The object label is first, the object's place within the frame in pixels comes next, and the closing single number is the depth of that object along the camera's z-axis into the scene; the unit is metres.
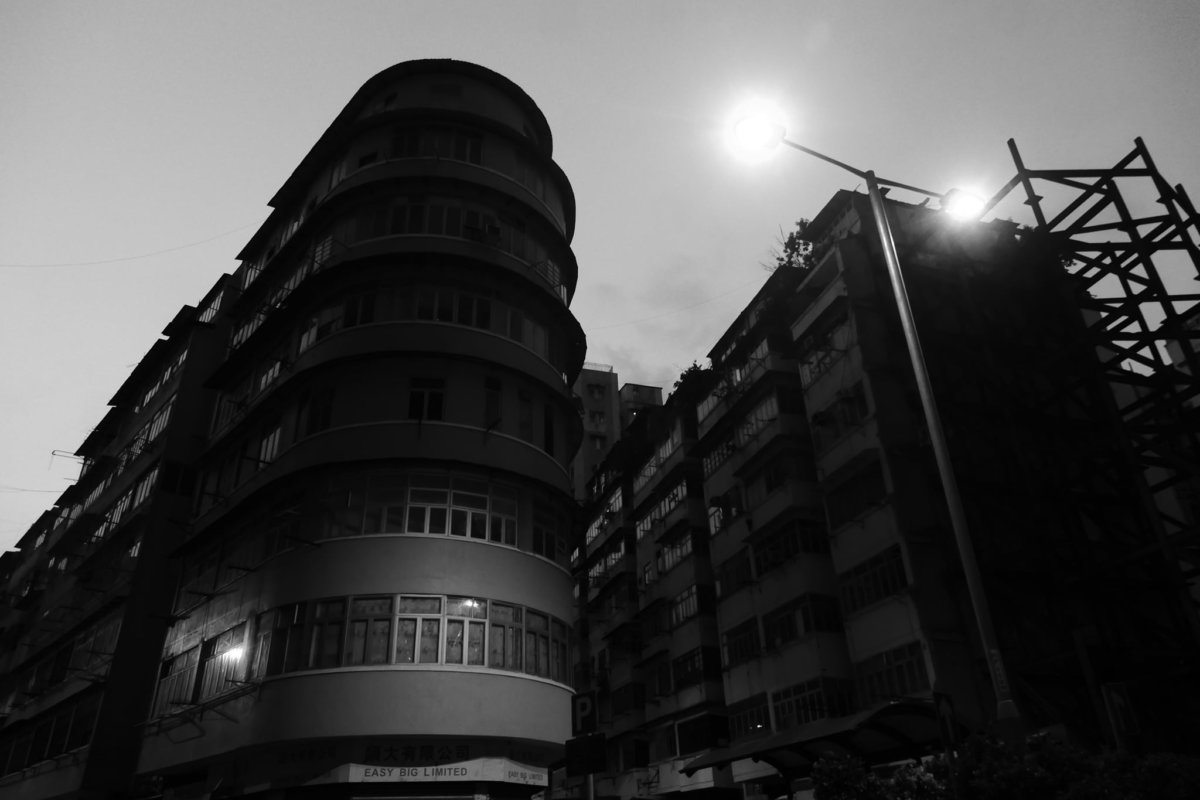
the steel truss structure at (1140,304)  29.61
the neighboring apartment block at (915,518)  28.27
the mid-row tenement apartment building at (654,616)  42.69
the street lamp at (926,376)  12.05
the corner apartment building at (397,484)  21.86
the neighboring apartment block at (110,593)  31.28
